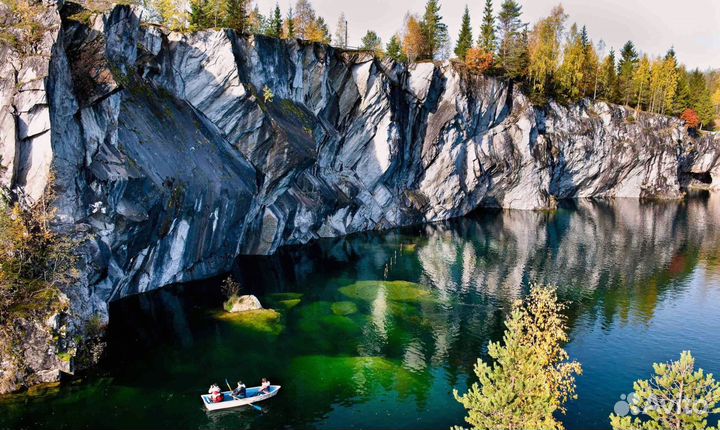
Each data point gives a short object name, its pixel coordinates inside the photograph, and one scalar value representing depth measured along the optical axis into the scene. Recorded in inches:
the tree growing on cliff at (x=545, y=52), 4020.9
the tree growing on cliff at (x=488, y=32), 3959.2
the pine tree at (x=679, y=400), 595.8
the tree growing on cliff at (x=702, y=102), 5275.6
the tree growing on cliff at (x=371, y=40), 3971.5
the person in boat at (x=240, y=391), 1106.1
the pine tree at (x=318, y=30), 3307.1
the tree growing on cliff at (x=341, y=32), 3994.8
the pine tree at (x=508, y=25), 4037.9
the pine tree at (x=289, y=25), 3058.8
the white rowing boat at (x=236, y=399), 1077.9
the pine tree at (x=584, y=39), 4727.1
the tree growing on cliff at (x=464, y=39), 4005.9
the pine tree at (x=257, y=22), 3190.9
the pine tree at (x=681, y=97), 5103.3
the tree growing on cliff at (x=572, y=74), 4288.9
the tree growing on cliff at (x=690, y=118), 5093.5
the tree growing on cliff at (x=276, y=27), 2704.2
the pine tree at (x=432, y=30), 3809.1
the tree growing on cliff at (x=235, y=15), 2489.3
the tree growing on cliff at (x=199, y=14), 2231.8
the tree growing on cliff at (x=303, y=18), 3614.7
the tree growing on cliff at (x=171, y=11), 2097.6
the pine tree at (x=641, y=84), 4854.8
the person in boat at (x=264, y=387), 1123.9
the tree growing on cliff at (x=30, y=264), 1123.9
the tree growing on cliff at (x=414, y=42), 3686.0
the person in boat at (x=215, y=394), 1083.9
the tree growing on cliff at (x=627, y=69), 4832.7
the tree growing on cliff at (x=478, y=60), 3592.5
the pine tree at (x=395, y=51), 3370.3
